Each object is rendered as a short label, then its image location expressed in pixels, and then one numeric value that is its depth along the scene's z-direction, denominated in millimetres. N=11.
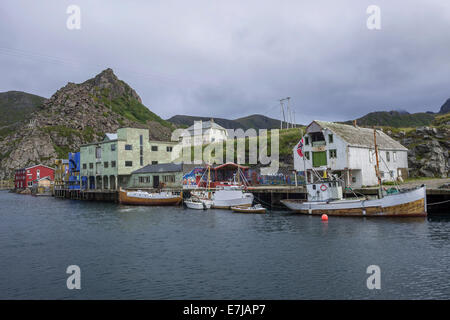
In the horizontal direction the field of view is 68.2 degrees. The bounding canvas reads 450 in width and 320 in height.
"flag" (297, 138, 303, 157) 41975
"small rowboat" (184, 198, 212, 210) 52844
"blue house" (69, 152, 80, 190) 99438
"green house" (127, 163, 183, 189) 69812
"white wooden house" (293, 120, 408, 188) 51438
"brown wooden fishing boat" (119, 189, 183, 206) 61097
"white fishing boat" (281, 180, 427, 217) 36469
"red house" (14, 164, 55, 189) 144625
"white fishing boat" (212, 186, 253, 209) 51125
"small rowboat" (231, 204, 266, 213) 46094
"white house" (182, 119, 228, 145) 113062
